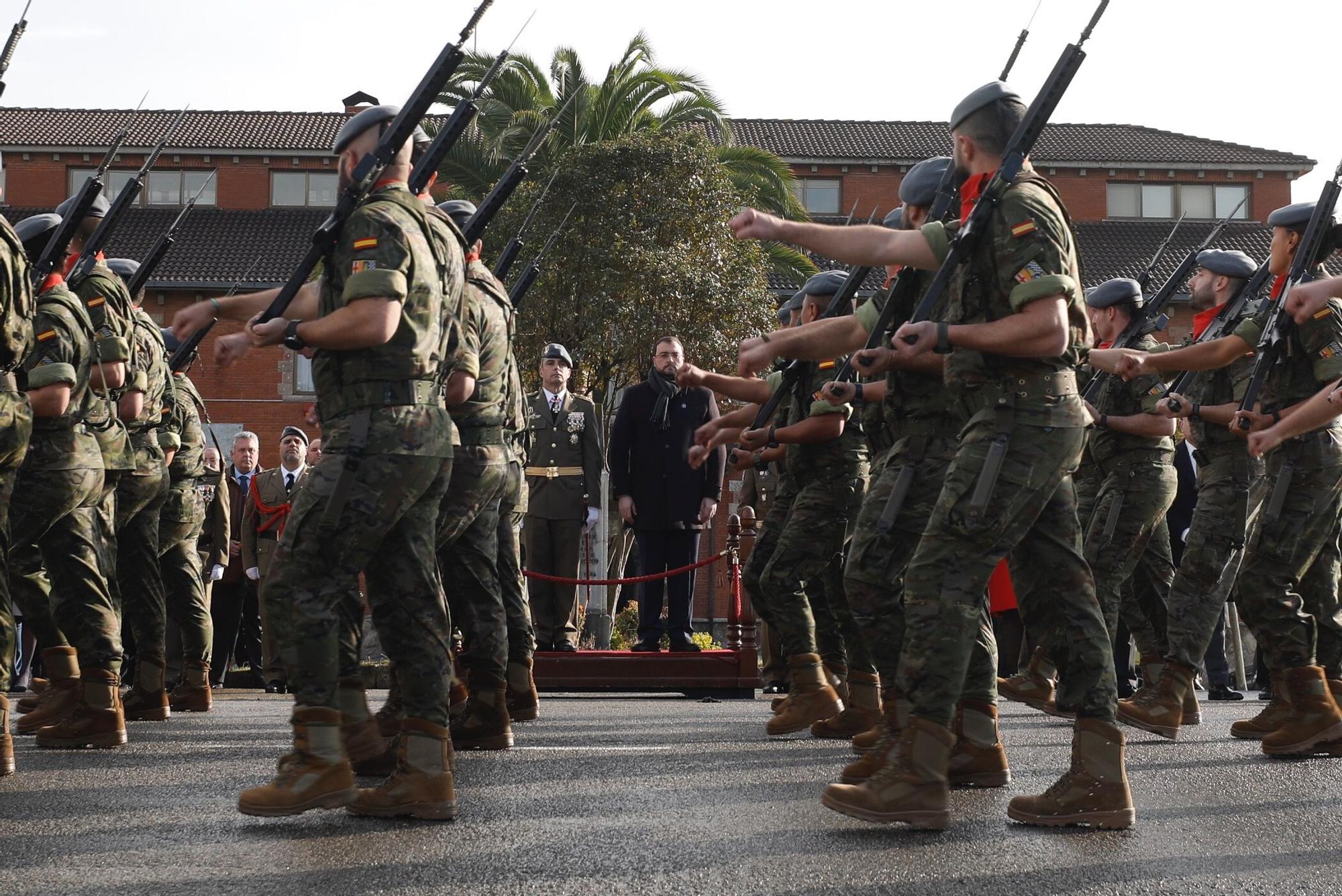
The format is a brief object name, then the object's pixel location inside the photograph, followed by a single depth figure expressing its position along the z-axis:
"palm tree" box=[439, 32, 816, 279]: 28.98
